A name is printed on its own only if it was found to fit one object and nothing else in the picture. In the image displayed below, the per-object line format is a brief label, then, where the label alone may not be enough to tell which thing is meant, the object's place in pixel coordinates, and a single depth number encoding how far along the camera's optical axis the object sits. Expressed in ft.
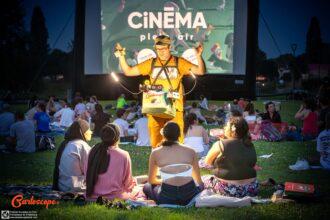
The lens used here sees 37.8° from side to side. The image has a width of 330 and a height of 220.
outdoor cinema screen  64.85
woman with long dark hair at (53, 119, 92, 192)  19.02
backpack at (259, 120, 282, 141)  37.55
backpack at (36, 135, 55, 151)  33.30
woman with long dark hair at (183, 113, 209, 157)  29.25
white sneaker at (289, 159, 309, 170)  26.22
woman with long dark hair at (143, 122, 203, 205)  17.04
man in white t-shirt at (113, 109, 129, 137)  37.14
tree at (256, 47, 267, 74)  154.47
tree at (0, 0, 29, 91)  135.23
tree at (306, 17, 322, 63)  180.88
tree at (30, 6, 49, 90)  191.93
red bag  18.17
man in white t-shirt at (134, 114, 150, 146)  35.35
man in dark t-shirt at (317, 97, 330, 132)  36.22
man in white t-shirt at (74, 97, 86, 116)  49.04
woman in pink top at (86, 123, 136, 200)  17.65
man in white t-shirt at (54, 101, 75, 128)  46.65
